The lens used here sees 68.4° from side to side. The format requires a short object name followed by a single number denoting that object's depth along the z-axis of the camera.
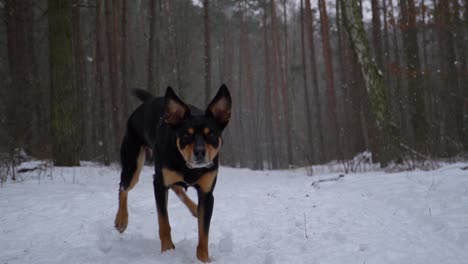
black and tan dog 3.03
